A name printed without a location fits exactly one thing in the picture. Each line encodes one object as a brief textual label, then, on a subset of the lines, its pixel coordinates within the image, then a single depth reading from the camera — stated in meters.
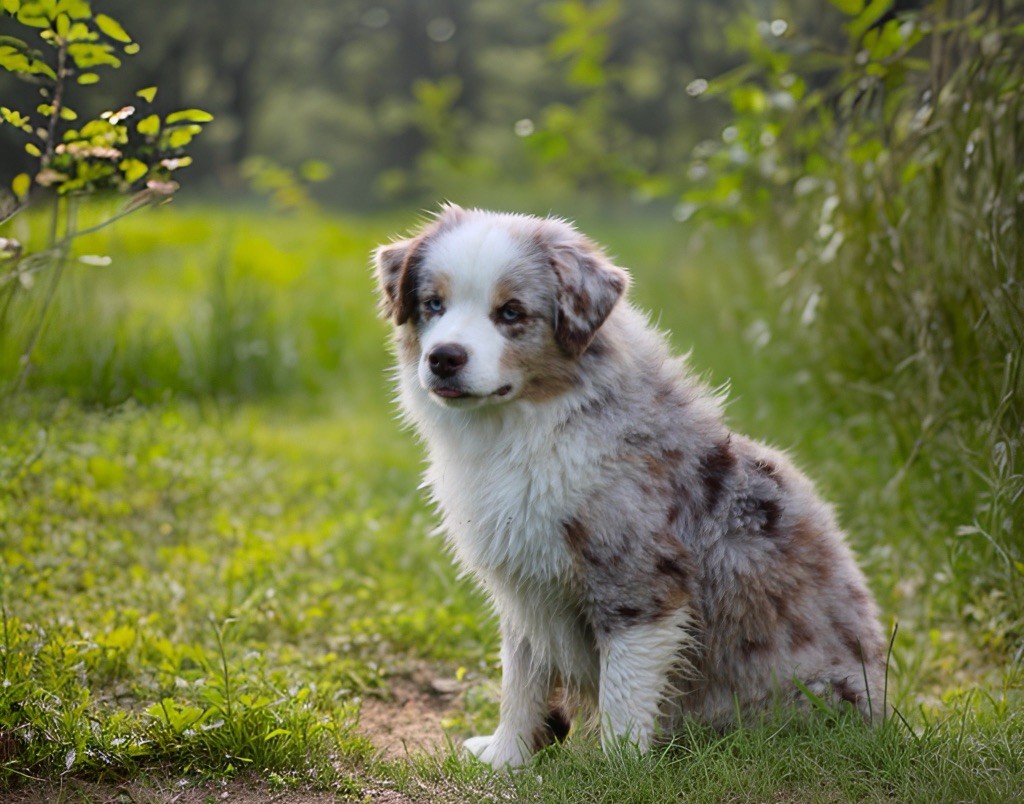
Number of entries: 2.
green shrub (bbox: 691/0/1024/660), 4.05
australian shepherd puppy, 3.22
